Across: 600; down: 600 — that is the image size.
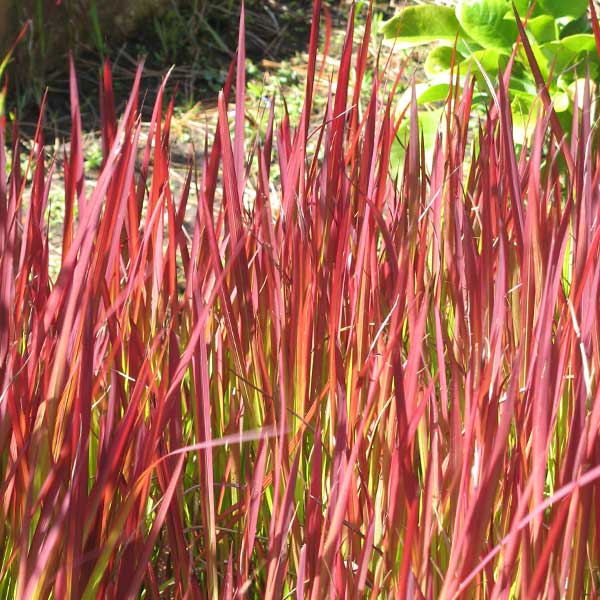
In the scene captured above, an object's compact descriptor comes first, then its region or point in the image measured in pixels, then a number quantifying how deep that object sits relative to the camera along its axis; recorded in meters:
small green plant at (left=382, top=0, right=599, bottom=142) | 2.45
